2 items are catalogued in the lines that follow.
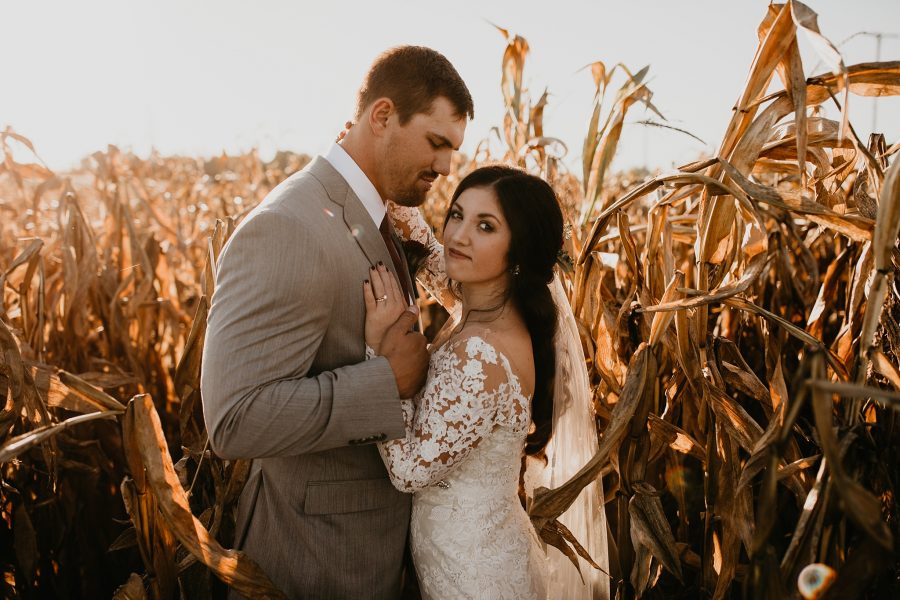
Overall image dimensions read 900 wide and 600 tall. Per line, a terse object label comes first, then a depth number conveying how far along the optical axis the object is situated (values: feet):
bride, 5.43
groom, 4.78
